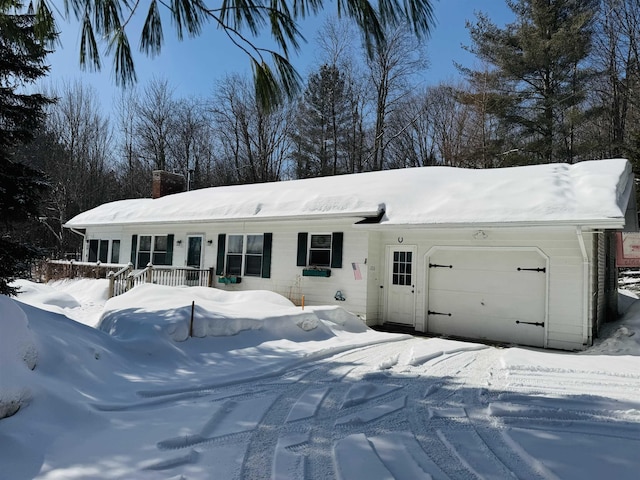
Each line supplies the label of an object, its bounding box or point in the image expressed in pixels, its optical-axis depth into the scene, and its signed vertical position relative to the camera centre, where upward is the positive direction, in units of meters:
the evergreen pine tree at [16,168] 7.46 +1.44
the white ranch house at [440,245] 7.90 +0.41
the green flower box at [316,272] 10.30 -0.31
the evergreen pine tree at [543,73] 17.72 +8.62
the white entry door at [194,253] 12.71 +0.05
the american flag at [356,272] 9.90 -0.26
